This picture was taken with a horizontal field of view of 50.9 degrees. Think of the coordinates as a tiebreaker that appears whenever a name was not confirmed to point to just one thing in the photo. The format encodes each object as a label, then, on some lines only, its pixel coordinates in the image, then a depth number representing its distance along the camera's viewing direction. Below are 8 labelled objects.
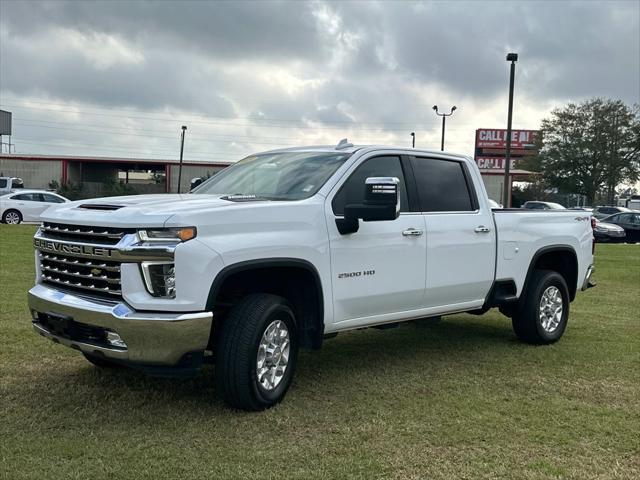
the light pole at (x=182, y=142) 44.09
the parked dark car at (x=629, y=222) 26.88
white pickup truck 4.10
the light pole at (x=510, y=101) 19.23
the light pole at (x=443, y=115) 34.98
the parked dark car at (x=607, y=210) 35.92
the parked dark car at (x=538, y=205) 30.98
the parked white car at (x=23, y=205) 23.72
